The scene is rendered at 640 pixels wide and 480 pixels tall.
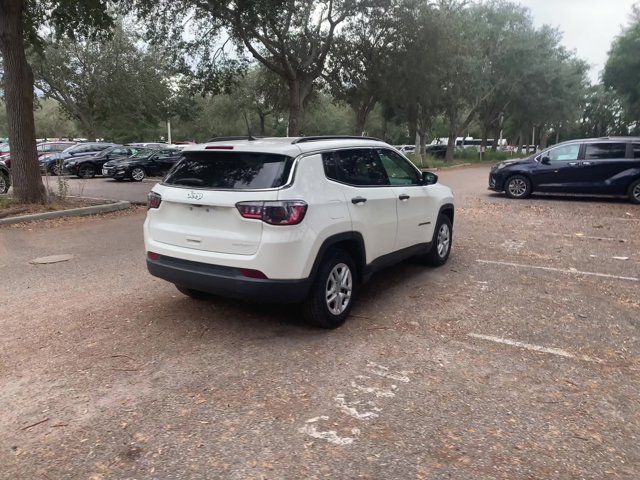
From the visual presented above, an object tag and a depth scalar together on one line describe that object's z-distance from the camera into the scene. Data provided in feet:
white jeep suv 13.70
